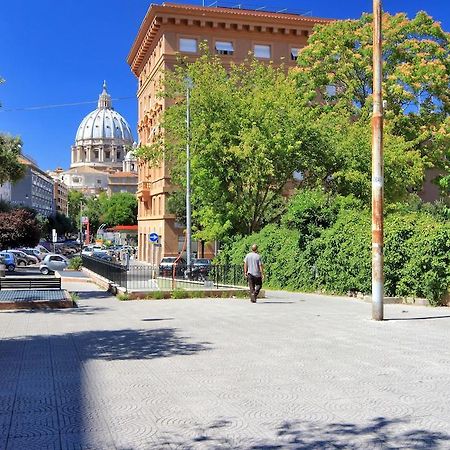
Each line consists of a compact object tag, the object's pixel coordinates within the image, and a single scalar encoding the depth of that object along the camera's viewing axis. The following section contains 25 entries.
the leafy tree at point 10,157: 22.89
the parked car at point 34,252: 59.20
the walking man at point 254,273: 17.19
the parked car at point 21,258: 56.56
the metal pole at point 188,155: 28.86
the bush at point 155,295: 18.95
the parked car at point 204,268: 24.23
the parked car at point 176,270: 25.05
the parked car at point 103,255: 56.49
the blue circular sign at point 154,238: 37.50
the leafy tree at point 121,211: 126.50
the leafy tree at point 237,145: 28.19
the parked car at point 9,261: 48.78
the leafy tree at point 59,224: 114.81
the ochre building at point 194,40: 53.16
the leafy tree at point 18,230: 51.28
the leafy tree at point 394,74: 33.75
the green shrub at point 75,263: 43.97
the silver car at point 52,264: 46.40
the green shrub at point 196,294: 19.19
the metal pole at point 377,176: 12.51
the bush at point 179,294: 18.97
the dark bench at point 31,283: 20.05
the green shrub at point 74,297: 17.80
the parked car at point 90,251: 60.12
